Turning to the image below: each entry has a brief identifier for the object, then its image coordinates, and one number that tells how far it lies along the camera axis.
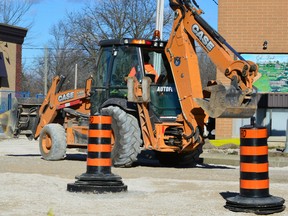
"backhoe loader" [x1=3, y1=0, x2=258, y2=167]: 13.67
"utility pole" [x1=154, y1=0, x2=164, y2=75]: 22.20
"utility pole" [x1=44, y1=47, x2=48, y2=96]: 65.16
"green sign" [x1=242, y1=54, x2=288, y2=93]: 27.14
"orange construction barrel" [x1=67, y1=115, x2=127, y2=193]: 10.62
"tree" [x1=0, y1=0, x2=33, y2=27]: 69.26
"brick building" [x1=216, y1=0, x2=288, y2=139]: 26.78
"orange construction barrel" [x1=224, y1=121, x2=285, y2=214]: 9.09
